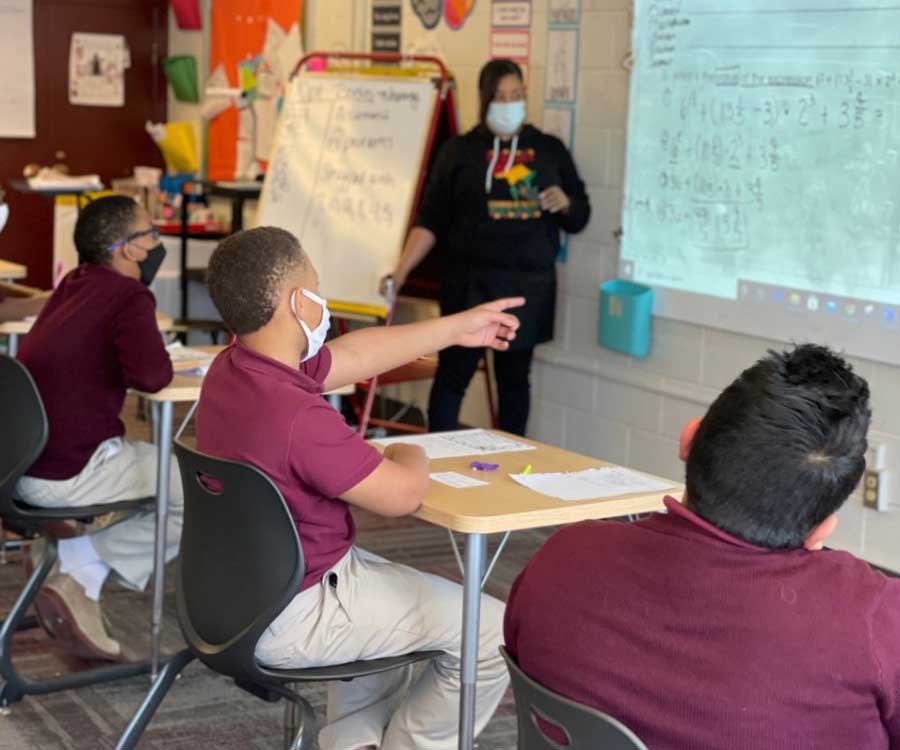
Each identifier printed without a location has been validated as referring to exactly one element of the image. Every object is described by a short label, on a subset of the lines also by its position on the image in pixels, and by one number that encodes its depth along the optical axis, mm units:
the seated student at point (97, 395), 3428
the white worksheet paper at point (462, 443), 2877
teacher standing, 5086
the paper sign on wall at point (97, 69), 8250
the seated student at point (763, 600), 1480
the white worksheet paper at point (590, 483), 2559
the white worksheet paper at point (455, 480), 2584
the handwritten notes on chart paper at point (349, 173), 5707
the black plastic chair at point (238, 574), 2342
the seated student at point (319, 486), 2371
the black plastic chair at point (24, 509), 3223
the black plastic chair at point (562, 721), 1501
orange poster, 7090
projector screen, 4066
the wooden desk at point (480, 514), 2365
